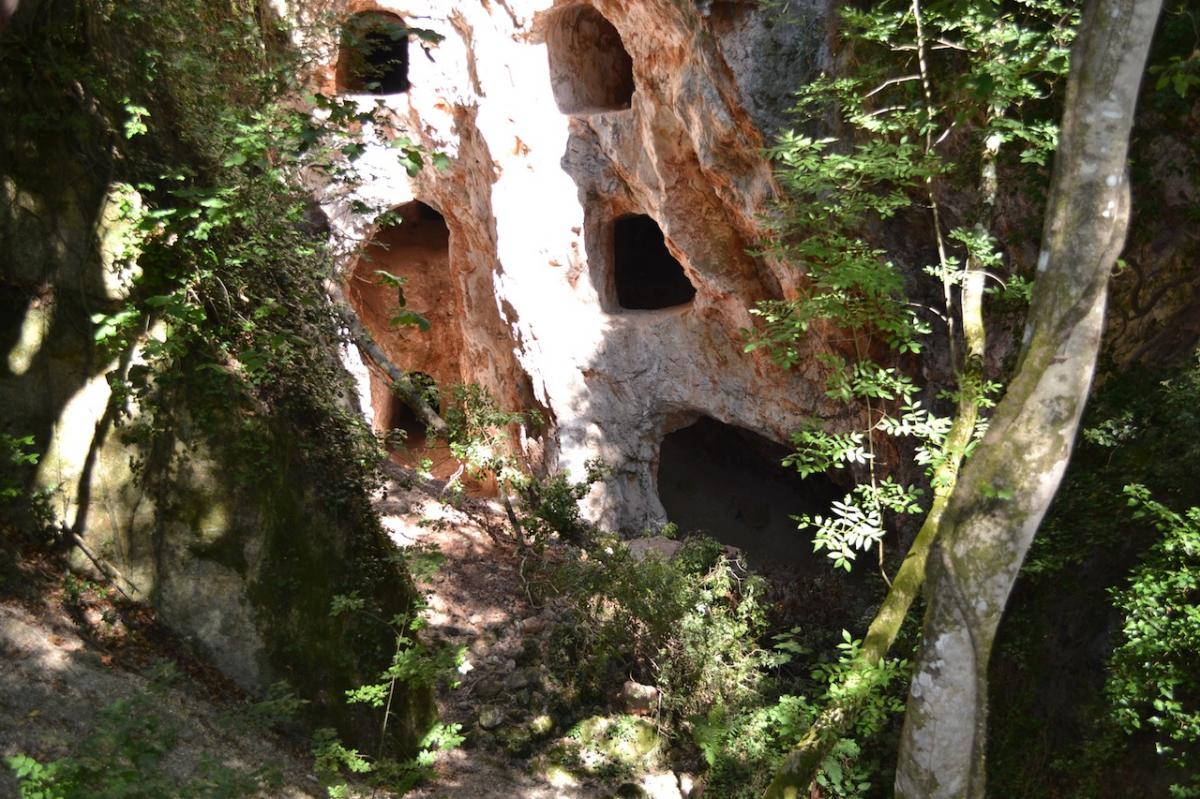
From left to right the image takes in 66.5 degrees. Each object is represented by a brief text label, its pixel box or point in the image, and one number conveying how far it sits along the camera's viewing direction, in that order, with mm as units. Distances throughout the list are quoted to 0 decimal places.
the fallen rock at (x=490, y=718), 7180
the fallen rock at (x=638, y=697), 7566
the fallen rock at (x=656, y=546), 10281
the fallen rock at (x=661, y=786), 6847
